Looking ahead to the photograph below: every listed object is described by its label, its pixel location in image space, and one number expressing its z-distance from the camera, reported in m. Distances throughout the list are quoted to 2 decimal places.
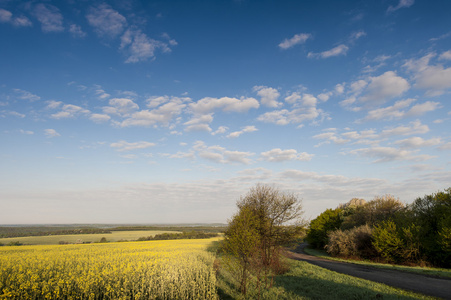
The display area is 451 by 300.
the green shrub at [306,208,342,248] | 48.66
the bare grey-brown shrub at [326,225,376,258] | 31.72
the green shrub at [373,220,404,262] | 26.62
